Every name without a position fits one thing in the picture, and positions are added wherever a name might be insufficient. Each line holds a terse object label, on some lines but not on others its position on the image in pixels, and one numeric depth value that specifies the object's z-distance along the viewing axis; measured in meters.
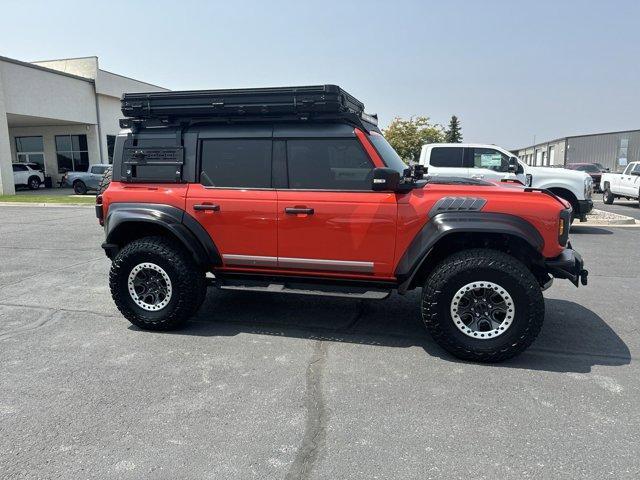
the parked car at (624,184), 16.84
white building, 25.64
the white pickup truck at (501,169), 10.83
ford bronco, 3.91
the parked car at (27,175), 28.48
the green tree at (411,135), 47.34
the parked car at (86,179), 24.47
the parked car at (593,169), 27.03
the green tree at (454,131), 65.31
